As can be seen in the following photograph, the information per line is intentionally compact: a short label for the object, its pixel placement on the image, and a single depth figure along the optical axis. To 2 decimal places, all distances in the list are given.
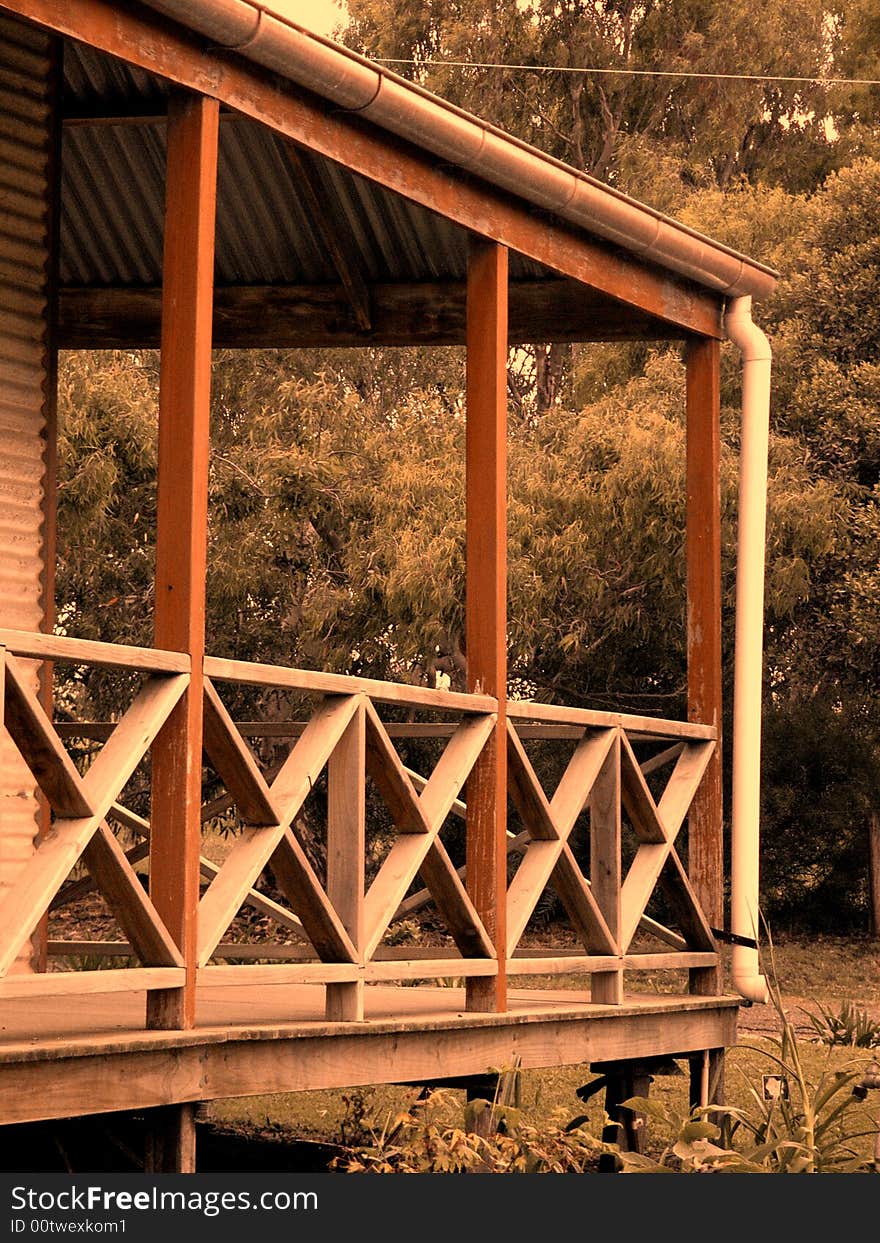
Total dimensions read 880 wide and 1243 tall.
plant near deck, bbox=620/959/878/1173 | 11.77
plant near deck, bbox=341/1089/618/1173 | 11.40
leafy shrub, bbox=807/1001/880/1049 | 22.78
